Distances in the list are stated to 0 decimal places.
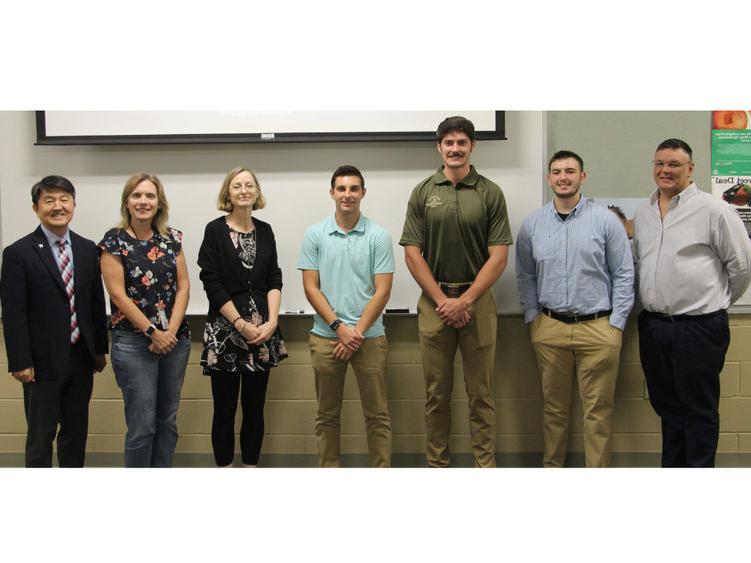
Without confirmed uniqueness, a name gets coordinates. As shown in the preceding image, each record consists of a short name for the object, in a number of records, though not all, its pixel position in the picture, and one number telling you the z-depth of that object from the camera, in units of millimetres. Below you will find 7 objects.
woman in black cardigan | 3281
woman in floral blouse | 3074
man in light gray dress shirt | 3193
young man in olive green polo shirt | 3324
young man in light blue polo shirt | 3279
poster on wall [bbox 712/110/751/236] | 3652
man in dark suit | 2934
